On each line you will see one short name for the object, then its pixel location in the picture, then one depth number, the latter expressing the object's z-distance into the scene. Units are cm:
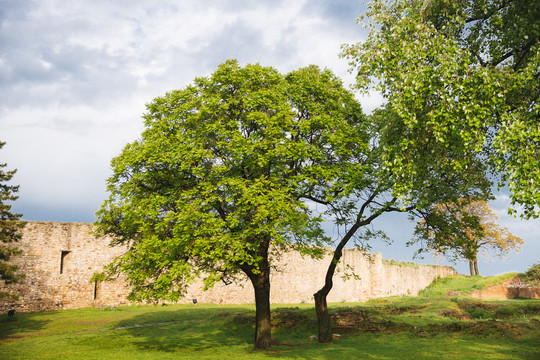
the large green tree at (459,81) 1049
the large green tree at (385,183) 1310
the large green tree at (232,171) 1550
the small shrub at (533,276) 4412
